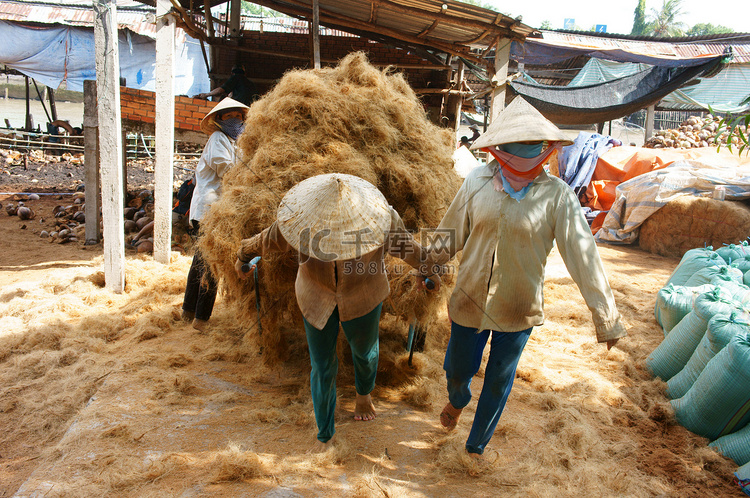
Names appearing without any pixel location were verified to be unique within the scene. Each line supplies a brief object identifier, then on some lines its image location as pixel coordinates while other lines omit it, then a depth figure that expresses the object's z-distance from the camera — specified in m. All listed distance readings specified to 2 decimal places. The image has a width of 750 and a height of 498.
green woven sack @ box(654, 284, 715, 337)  3.67
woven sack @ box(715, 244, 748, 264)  4.52
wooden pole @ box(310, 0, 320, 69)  6.19
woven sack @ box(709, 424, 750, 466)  2.50
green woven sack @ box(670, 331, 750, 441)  2.54
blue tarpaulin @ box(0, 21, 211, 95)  12.48
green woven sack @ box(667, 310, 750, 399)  2.79
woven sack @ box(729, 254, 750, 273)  4.26
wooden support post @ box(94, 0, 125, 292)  4.65
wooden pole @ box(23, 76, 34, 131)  14.91
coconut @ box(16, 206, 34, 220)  8.12
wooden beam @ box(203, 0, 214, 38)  7.50
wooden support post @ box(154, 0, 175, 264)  5.30
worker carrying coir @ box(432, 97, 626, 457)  2.21
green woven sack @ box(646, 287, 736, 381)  3.09
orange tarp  9.31
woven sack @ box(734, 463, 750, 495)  2.32
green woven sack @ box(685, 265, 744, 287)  3.82
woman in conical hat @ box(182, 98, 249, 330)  3.89
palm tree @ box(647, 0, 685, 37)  36.06
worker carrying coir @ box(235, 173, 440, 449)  2.16
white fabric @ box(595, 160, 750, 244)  7.68
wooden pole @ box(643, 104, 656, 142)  13.78
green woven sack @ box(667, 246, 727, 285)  4.35
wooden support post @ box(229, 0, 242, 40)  8.21
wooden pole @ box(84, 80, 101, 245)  6.41
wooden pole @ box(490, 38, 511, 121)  6.48
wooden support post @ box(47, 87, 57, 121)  15.50
